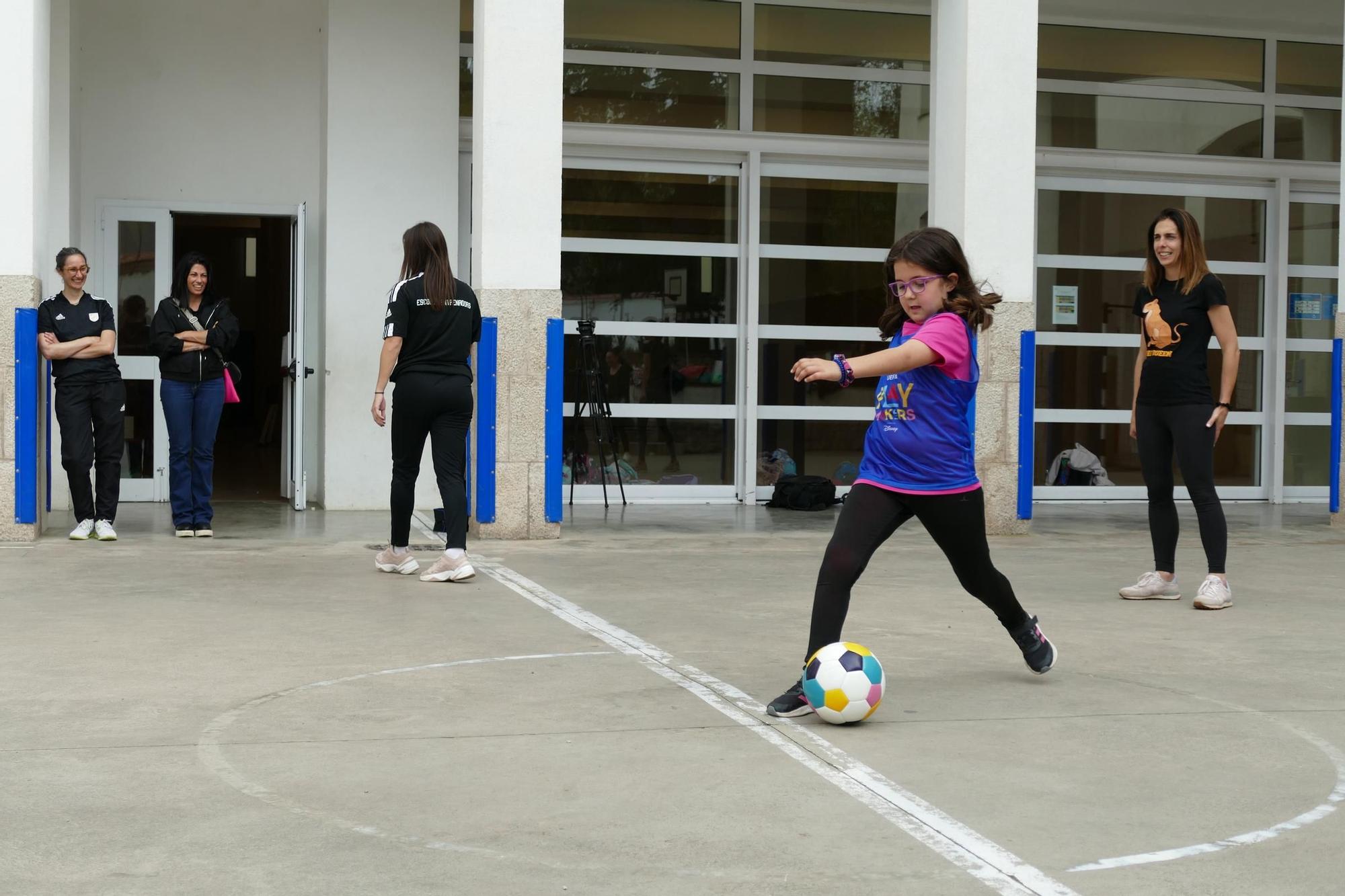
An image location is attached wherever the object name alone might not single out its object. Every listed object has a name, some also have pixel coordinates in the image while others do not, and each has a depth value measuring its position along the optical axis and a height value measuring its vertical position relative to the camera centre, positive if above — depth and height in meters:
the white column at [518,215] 9.94 +1.11
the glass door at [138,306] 12.11 +0.58
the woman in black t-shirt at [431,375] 8.10 +0.03
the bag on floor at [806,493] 12.88 -0.94
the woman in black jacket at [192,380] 10.00 -0.01
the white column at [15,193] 9.47 +1.16
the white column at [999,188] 10.69 +1.42
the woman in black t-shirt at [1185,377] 7.42 +0.06
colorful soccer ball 4.71 -0.95
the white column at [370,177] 11.96 +1.63
